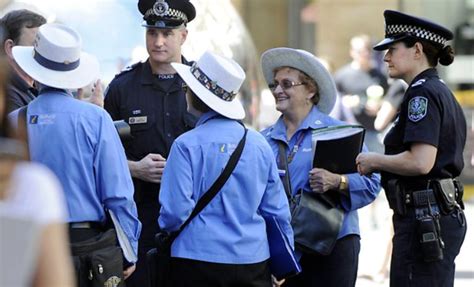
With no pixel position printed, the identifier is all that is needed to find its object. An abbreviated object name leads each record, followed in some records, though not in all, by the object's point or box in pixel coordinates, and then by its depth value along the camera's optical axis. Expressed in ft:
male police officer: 42.45
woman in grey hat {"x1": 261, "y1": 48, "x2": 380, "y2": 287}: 40.63
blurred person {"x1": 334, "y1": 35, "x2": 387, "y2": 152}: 96.99
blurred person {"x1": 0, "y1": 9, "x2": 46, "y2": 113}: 41.37
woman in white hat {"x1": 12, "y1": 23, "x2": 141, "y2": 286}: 34.55
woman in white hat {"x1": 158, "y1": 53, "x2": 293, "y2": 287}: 34.55
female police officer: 37.86
